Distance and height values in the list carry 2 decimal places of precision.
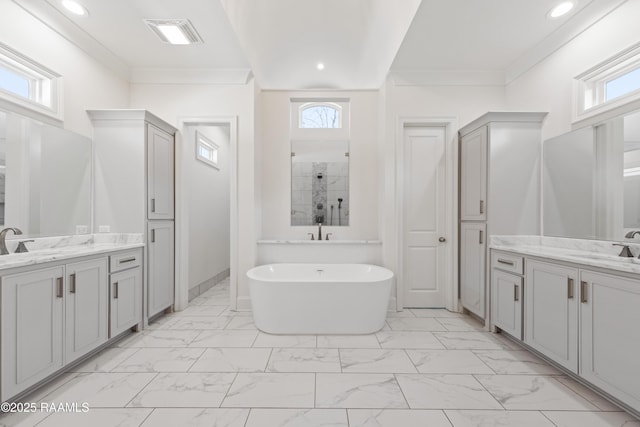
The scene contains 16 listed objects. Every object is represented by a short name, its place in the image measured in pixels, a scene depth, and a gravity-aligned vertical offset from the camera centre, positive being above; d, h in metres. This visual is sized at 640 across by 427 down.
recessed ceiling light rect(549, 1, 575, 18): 2.32 +1.74
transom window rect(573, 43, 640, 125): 2.14 +1.06
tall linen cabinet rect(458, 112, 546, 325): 2.83 +0.39
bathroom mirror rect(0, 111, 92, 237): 2.11 +0.30
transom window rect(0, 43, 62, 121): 2.16 +1.07
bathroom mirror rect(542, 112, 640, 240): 2.11 +0.29
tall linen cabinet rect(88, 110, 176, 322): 2.86 +0.41
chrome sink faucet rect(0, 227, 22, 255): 1.98 -0.21
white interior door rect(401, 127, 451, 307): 3.52 -0.05
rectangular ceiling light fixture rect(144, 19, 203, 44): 2.57 +1.74
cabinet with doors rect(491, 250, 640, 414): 1.58 -0.71
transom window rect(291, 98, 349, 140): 3.90 +1.33
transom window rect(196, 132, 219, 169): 4.10 +1.00
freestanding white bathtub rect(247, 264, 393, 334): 2.72 -0.88
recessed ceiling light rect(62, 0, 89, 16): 2.40 +1.79
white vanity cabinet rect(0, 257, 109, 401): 1.62 -0.71
